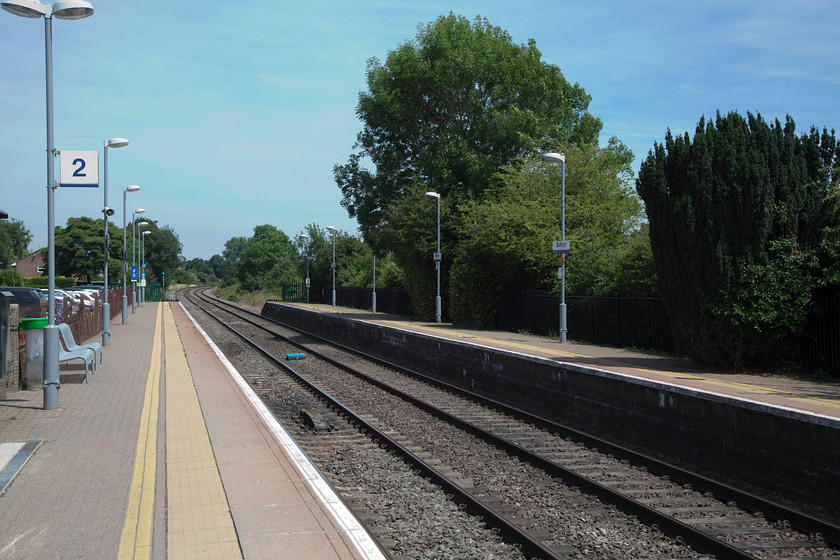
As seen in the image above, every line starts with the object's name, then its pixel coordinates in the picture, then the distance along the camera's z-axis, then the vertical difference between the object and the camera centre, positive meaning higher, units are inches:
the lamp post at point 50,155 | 417.1 +79.1
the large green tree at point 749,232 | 524.1 +39.1
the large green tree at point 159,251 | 5472.4 +256.1
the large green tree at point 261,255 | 5142.7 +214.7
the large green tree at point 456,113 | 1505.9 +385.4
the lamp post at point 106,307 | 901.2 -30.7
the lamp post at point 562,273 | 887.1 +13.0
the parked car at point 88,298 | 1135.7 -26.1
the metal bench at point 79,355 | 550.6 -55.7
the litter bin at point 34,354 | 516.4 -51.2
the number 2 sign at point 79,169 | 456.4 +73.8
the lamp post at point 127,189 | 1442.1 +192.4
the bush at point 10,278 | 2064.8 +17.2
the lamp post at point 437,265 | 1333.7 +35.8
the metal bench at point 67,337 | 577.6 -44.1
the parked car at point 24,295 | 944.3 -15.2
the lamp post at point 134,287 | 1871.3 -9.0
